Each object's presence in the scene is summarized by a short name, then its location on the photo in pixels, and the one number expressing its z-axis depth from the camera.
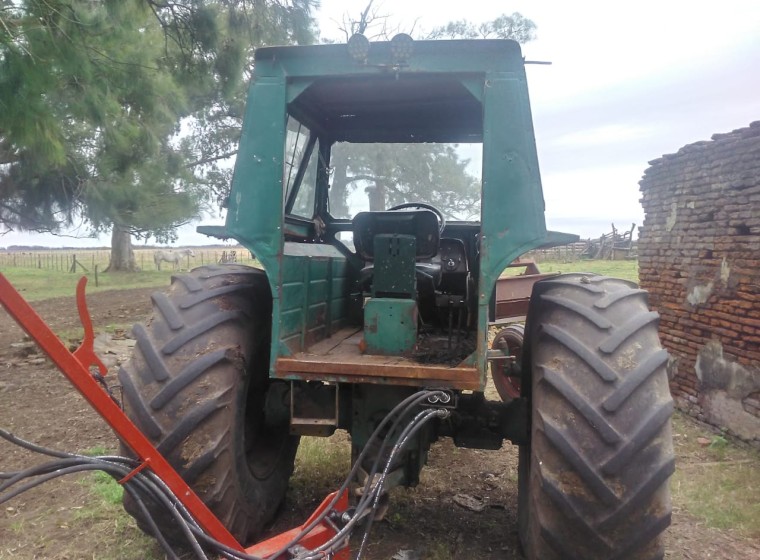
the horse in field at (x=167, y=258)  33.66
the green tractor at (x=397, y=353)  2.53
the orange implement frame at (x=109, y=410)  2.07
